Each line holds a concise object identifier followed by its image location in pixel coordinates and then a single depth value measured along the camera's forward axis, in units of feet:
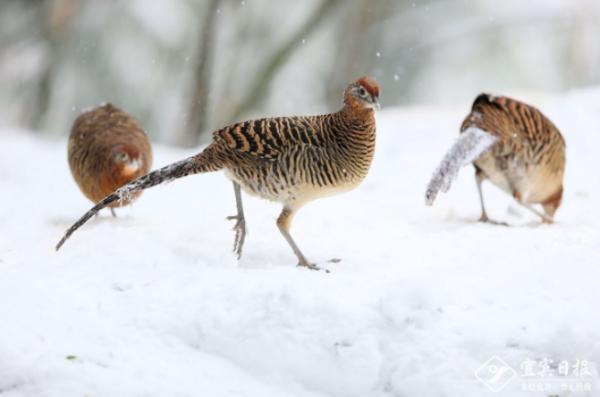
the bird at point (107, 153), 42.42
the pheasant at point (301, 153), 33.73
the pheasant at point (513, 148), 42.86
